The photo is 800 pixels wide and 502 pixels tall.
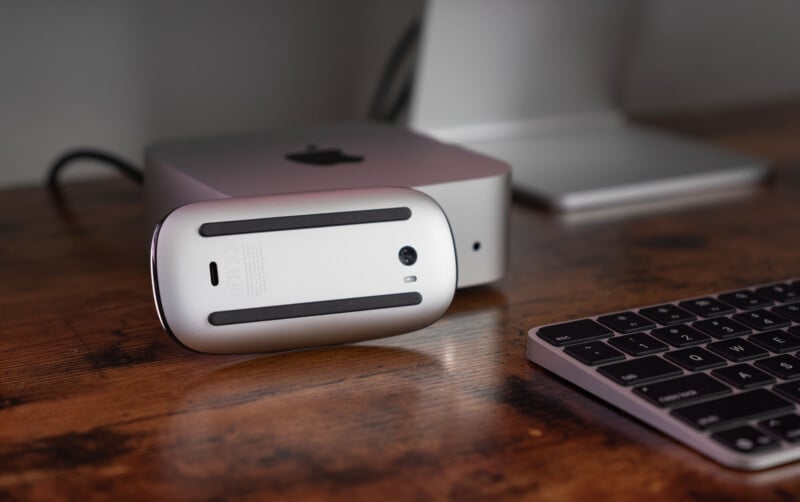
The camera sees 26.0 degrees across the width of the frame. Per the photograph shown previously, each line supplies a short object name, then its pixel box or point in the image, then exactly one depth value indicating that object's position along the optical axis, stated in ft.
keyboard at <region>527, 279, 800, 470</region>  1.88
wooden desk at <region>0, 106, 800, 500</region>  1.85
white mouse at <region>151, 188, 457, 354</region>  2.03
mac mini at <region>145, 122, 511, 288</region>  2.32
